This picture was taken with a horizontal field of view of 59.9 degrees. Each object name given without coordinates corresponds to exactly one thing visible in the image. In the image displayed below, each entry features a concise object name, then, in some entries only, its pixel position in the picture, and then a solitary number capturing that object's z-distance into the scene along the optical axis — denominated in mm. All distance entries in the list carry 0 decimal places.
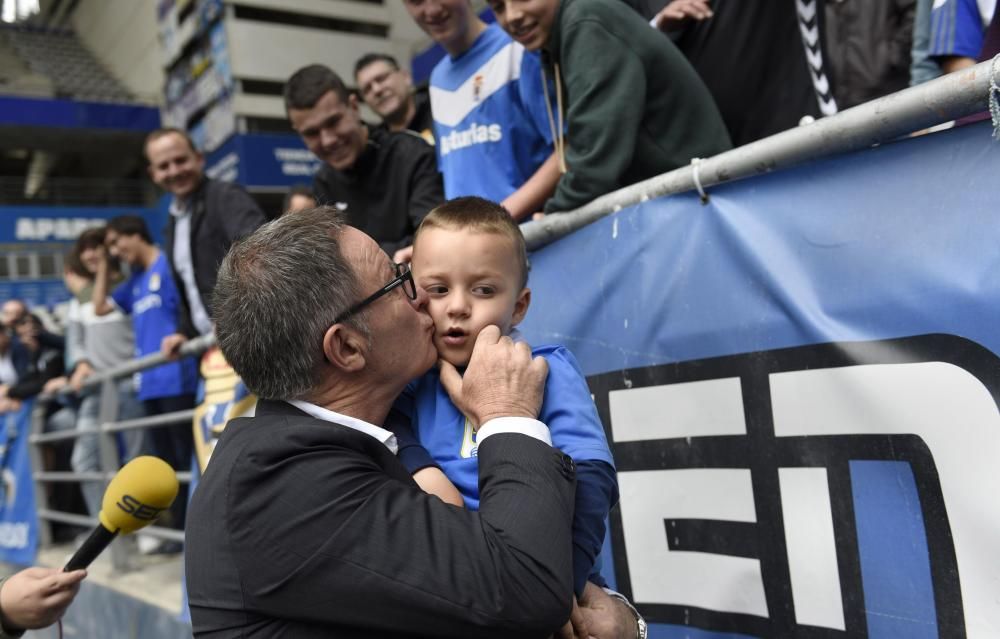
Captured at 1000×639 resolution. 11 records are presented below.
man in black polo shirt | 3324
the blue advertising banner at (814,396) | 1423
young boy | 1438
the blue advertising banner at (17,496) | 6791
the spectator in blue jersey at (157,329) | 4992
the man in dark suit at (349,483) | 1181
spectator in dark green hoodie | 2297
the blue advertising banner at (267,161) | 18266
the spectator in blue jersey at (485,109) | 2959
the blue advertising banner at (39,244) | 18922
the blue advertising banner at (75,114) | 20844
